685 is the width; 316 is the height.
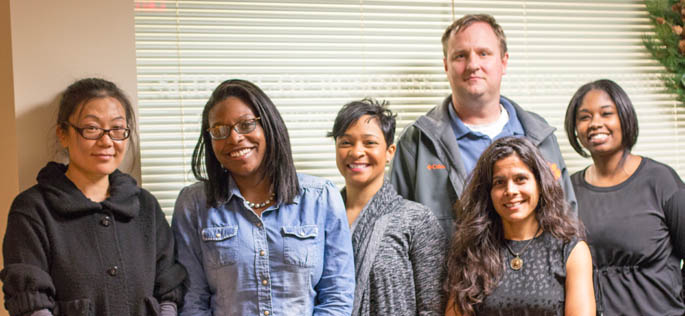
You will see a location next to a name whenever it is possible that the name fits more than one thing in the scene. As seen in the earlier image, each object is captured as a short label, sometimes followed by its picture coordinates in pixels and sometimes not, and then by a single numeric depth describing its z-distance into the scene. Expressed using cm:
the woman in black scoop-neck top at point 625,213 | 256
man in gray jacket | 258
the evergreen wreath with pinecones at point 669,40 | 311
